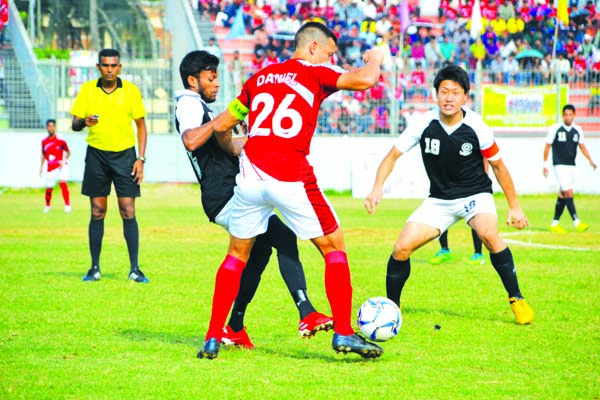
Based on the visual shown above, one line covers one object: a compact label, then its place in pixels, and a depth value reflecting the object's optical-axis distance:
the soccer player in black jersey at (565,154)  31.81
